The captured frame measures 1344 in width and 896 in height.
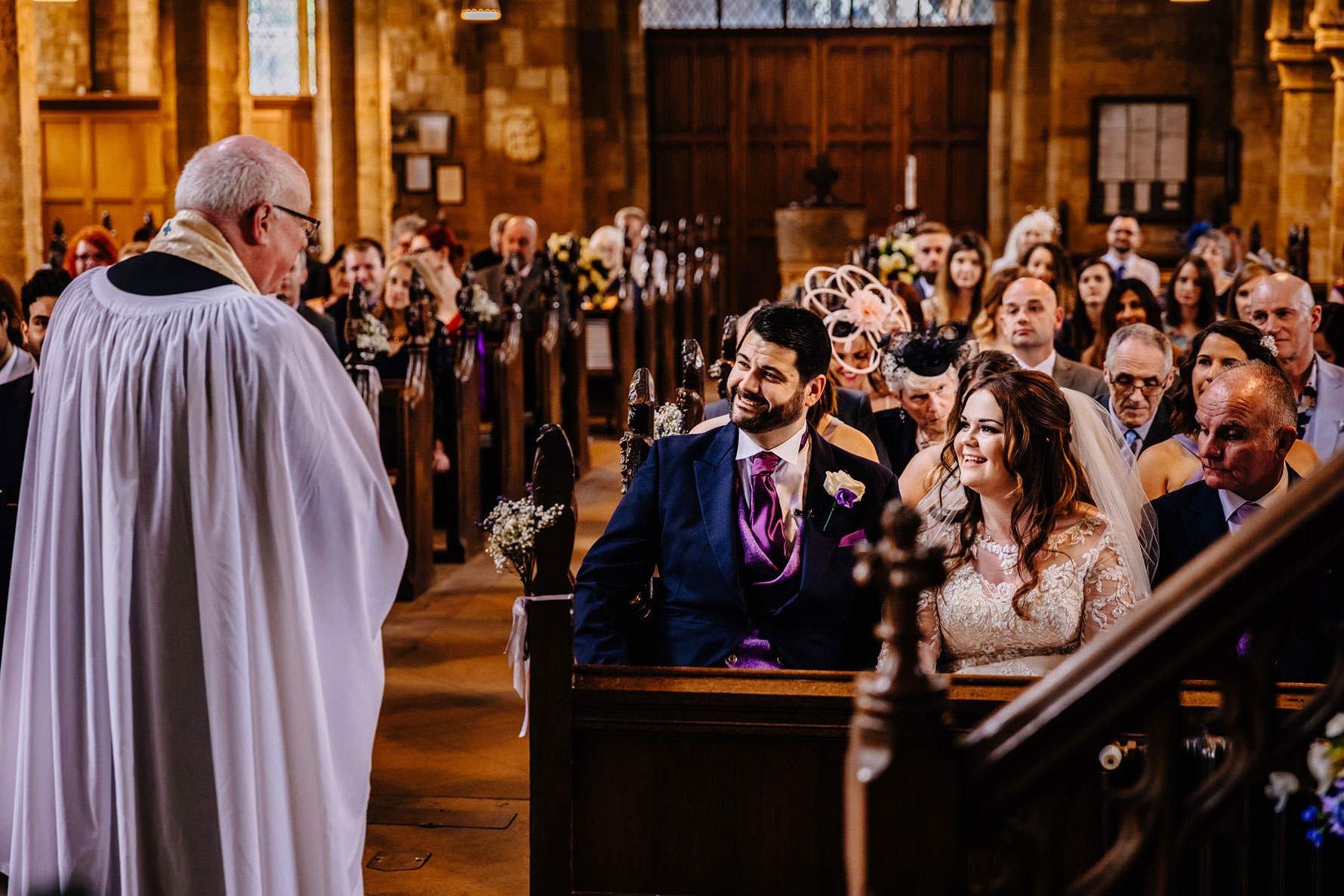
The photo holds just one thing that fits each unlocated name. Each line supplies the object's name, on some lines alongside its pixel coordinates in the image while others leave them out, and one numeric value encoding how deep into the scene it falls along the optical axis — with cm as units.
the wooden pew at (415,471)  644
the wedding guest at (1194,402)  396
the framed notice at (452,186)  1731
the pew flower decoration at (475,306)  752
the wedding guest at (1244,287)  572
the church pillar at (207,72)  1178
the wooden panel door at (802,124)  1844
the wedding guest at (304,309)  644
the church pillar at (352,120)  1428
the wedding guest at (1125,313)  612
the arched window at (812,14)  1839
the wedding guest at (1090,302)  706
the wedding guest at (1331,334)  624
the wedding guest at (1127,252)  905
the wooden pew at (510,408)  757
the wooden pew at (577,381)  925
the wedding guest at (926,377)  449
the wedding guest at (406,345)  720
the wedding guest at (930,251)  855
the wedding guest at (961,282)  714
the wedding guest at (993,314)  585
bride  301
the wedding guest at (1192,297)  657
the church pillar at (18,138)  836
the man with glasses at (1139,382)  448
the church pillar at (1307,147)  1353
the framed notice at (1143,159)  1714
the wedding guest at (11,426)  409
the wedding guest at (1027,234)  852
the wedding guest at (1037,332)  494
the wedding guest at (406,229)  1048
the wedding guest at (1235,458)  327
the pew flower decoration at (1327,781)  169
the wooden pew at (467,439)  718
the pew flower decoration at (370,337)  659
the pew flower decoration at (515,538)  324
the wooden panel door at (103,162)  1575
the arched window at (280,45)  1869
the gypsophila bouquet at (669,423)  442
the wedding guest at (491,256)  1112
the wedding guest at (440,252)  924
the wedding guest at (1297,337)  489
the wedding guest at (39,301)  577
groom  313
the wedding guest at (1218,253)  937
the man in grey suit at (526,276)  880
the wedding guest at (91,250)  720
